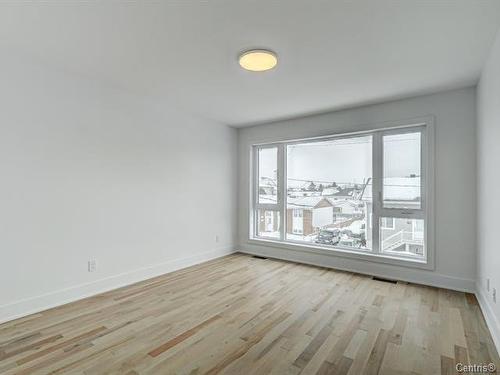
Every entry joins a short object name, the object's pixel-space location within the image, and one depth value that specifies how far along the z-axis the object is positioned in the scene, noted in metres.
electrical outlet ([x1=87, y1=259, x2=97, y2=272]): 3.16
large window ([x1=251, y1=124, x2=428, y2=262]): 3.76
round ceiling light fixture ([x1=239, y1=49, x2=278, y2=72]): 2.47
